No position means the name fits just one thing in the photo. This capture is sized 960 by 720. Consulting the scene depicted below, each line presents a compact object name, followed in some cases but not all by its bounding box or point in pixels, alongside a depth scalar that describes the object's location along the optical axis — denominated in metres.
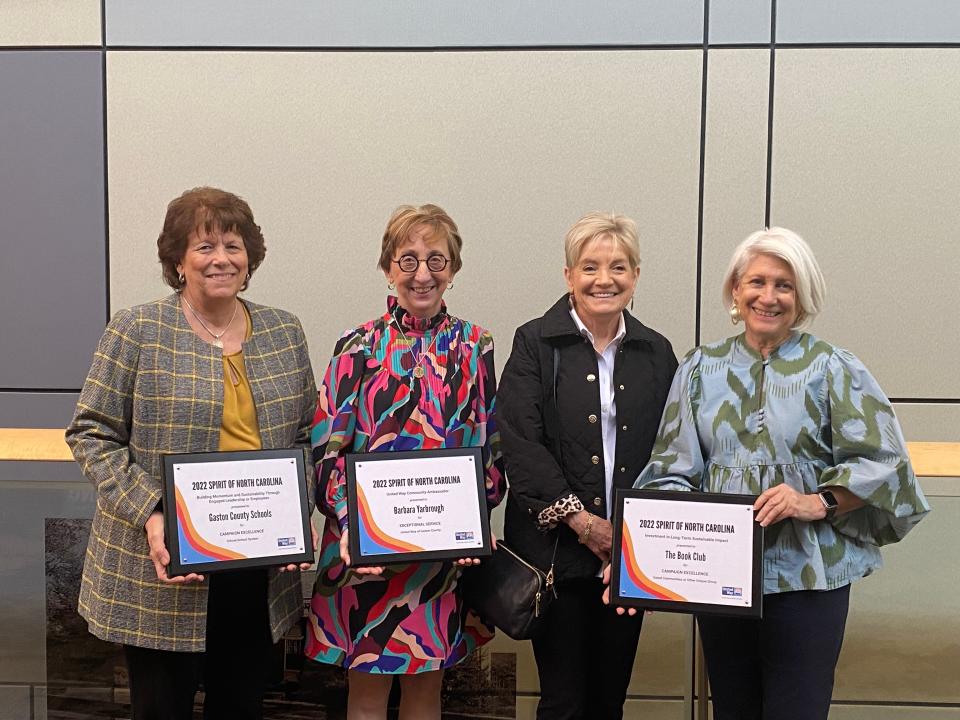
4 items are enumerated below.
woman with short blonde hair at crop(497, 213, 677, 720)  2.20
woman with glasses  2.29
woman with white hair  1.96
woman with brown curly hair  2.11
